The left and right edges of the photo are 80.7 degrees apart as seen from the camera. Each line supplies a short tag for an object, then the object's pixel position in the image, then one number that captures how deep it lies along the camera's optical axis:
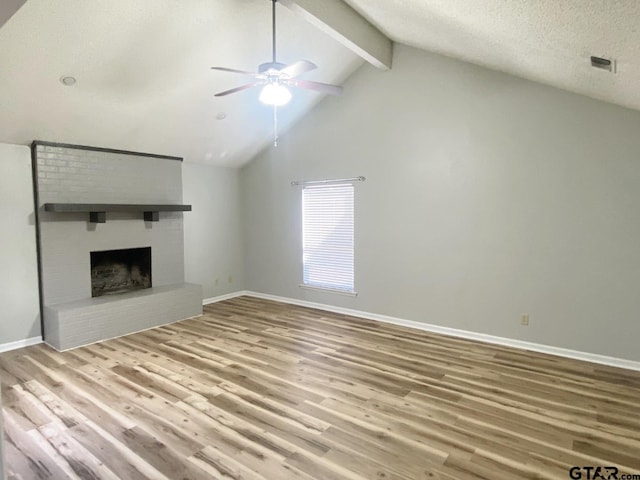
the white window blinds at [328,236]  5.53
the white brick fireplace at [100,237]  4.39
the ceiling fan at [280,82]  3.07
